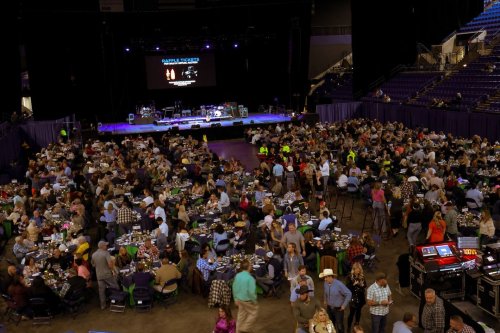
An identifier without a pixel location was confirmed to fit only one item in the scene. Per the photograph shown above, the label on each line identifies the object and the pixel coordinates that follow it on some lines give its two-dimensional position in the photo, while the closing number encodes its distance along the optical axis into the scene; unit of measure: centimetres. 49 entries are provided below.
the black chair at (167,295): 993
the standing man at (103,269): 995
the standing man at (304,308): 753
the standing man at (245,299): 848
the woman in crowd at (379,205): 1272
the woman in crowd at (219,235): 1135
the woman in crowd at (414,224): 1144
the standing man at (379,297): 777
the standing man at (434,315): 748
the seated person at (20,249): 1156
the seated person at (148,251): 1077
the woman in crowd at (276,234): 1118
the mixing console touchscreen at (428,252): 931
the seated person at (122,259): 1087
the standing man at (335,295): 787
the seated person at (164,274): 992
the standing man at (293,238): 1033
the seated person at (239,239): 1164
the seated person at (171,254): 1073
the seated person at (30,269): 1027
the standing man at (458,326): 667
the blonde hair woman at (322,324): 692
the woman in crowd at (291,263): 933
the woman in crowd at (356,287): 831
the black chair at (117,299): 991
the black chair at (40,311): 941
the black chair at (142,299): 972
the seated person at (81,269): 1020
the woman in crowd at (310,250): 1087
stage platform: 2925
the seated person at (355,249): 1038
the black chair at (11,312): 972
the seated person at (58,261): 1054
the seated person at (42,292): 939
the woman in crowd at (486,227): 1065
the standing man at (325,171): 1638
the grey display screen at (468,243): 968
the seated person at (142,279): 972
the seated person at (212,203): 1359
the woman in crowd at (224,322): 749
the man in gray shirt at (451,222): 1120
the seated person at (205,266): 1020
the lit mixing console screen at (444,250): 936
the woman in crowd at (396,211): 1289
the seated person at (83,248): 1105
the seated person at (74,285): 970
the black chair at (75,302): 976
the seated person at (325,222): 1174
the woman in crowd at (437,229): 1045
